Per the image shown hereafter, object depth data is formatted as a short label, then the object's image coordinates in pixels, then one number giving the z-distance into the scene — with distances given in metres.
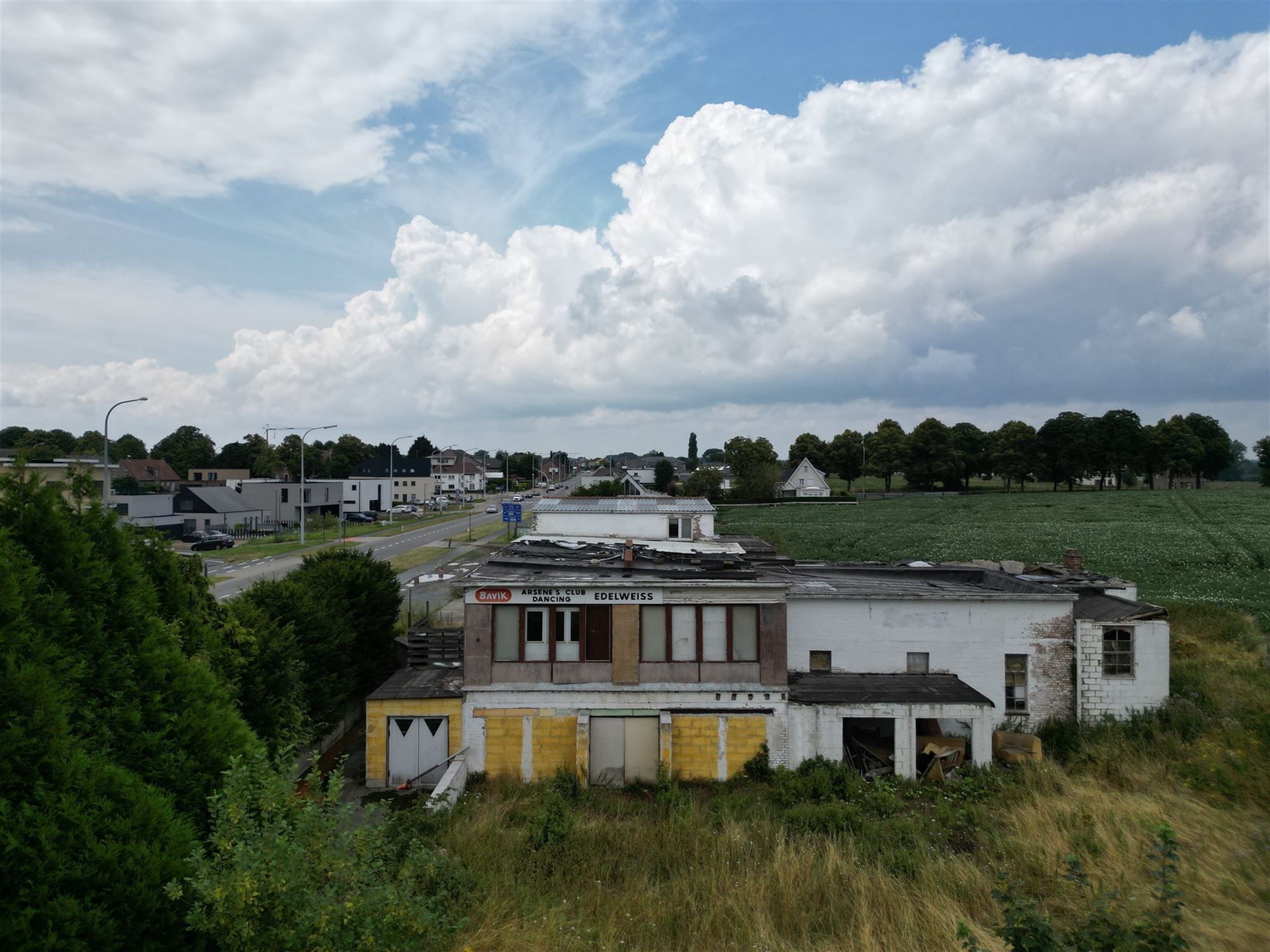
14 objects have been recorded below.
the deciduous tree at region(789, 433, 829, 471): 144.00
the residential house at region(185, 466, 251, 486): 125.22
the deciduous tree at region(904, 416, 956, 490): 124.69
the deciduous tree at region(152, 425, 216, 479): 135.38
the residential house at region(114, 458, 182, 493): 102.81
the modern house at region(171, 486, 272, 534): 65.78
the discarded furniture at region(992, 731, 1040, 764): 17.78
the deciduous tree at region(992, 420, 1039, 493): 118.25
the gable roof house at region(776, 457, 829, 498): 121.38
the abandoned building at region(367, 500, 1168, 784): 17.06
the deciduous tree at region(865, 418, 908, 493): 126.75
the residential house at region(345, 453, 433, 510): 128.75
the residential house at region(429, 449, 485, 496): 158.88
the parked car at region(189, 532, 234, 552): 55.31
